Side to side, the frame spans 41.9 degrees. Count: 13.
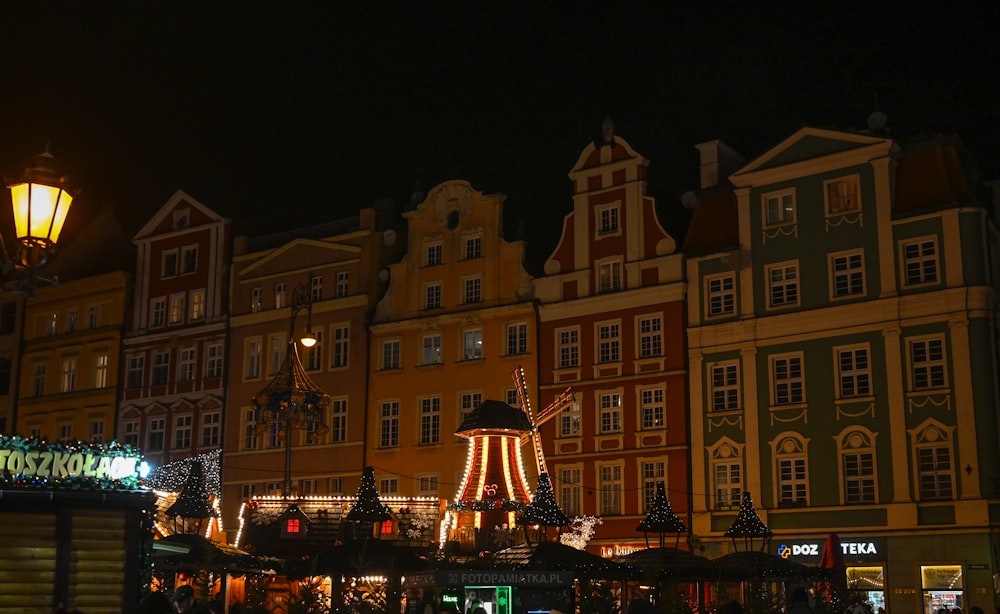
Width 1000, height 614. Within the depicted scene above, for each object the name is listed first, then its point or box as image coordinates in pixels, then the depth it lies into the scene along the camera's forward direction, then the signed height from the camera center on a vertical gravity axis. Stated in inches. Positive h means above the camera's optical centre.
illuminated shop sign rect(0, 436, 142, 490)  706.2 +57.8
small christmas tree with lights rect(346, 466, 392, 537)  1262.3 +63.2
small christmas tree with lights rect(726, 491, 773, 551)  1202.6 +46.1
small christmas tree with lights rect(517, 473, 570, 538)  1154.7 +55.8
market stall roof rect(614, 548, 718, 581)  1023.6 +8.8
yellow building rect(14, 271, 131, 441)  2046.0 +334.9
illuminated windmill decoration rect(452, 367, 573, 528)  1416.1 +116.5
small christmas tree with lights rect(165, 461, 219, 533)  1321.4 +71.6
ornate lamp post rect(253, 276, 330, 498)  1357.0 +177.5
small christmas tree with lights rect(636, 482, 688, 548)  1190.3 +50.3
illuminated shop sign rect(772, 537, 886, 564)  1374.3 +28.5
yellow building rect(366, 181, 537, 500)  1685.5 +307.7
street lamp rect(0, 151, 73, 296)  437.7 +117.1
